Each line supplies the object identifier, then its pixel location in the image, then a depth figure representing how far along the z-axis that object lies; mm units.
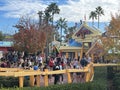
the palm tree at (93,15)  68327
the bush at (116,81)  12349
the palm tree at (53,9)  63395
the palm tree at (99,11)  68704
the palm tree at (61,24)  72471
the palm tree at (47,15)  60429
